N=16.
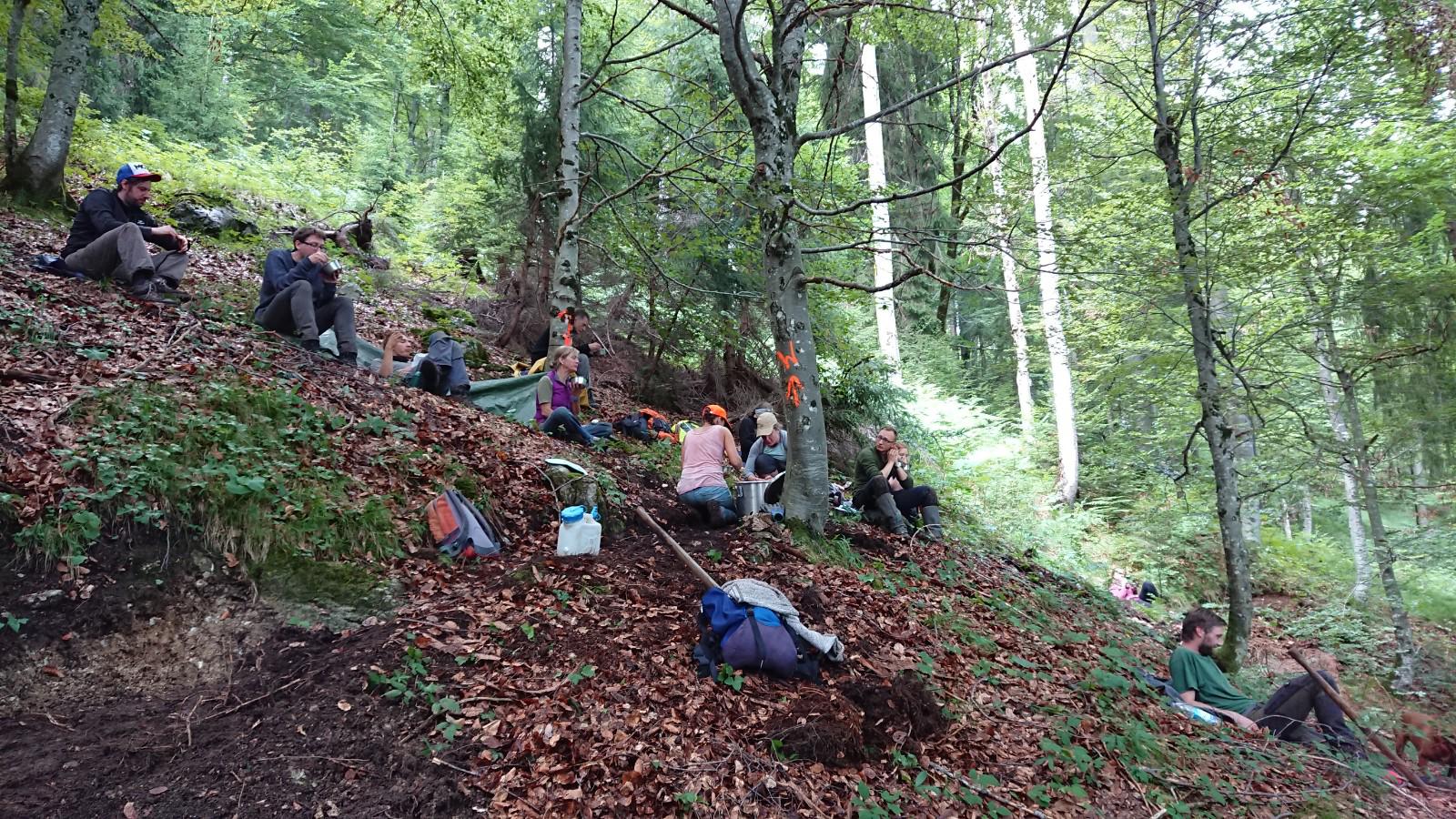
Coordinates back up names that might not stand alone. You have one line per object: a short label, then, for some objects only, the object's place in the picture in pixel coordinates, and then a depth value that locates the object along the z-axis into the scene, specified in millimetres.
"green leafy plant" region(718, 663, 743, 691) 3652
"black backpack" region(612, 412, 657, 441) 8008
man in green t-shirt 5000
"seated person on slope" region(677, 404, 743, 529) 5945
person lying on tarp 6566
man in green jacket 7250
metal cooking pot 6328
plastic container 4730
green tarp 7031
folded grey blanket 3986
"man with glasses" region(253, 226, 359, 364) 5883
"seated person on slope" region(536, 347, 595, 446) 6832
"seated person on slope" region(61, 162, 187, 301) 5598
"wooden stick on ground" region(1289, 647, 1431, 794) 4730
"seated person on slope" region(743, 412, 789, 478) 7695
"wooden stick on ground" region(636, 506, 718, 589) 4353
